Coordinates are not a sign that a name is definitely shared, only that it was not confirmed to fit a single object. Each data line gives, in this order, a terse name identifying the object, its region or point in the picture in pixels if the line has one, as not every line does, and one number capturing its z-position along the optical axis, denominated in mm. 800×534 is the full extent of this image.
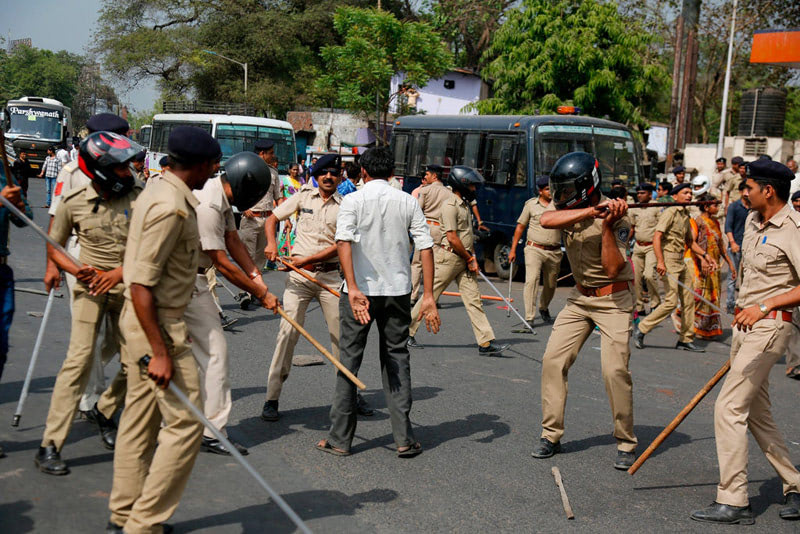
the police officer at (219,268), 4684
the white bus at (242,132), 20359
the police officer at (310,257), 6055
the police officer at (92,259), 4754
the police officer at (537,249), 10750
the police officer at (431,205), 9828
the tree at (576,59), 22984
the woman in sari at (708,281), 10320
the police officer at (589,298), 5363
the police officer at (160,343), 3430
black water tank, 28062
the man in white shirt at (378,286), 5355
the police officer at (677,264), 9664
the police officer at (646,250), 10711
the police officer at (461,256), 8805
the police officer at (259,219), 9531
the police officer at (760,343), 4574
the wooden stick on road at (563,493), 4524
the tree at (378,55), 28781
